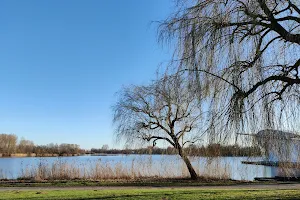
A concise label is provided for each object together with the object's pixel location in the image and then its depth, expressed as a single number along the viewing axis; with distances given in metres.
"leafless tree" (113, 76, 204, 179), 17.16
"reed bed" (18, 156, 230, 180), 17.62
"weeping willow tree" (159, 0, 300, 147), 4.62
